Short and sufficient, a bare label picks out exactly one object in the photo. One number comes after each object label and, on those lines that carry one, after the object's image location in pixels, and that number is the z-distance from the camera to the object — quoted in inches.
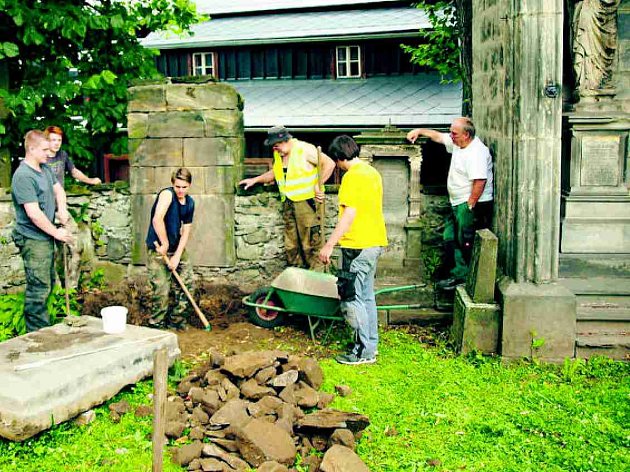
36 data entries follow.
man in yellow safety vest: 312.5
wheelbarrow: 263.7
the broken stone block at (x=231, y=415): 189.6
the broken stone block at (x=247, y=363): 216.7
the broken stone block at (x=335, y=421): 189.1
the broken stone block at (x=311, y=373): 223.9
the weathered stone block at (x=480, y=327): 251.9
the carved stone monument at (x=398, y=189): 319.6
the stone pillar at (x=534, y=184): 246.4
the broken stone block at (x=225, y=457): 176.4
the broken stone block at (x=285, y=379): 213.6
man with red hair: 326.3
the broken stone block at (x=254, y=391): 208.1
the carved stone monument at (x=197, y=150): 332.8
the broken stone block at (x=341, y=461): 168.9
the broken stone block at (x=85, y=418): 203.6
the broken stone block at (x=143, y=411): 209.3
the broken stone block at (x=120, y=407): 210.5
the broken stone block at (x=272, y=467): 170.7
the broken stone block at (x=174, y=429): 194.1
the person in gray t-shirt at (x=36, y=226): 257.1
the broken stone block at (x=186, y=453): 180.9
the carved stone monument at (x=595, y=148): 284.2
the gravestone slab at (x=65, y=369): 187.5
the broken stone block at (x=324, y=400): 212.4
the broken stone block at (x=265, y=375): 215.3
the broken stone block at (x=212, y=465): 174.2
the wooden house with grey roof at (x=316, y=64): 708.0
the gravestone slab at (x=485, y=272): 252.7
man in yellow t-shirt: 241.3
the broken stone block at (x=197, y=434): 192.4
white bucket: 238.4
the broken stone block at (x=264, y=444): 177.9
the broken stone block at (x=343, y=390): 223.0
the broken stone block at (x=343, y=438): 183.0
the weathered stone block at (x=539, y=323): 246.4
